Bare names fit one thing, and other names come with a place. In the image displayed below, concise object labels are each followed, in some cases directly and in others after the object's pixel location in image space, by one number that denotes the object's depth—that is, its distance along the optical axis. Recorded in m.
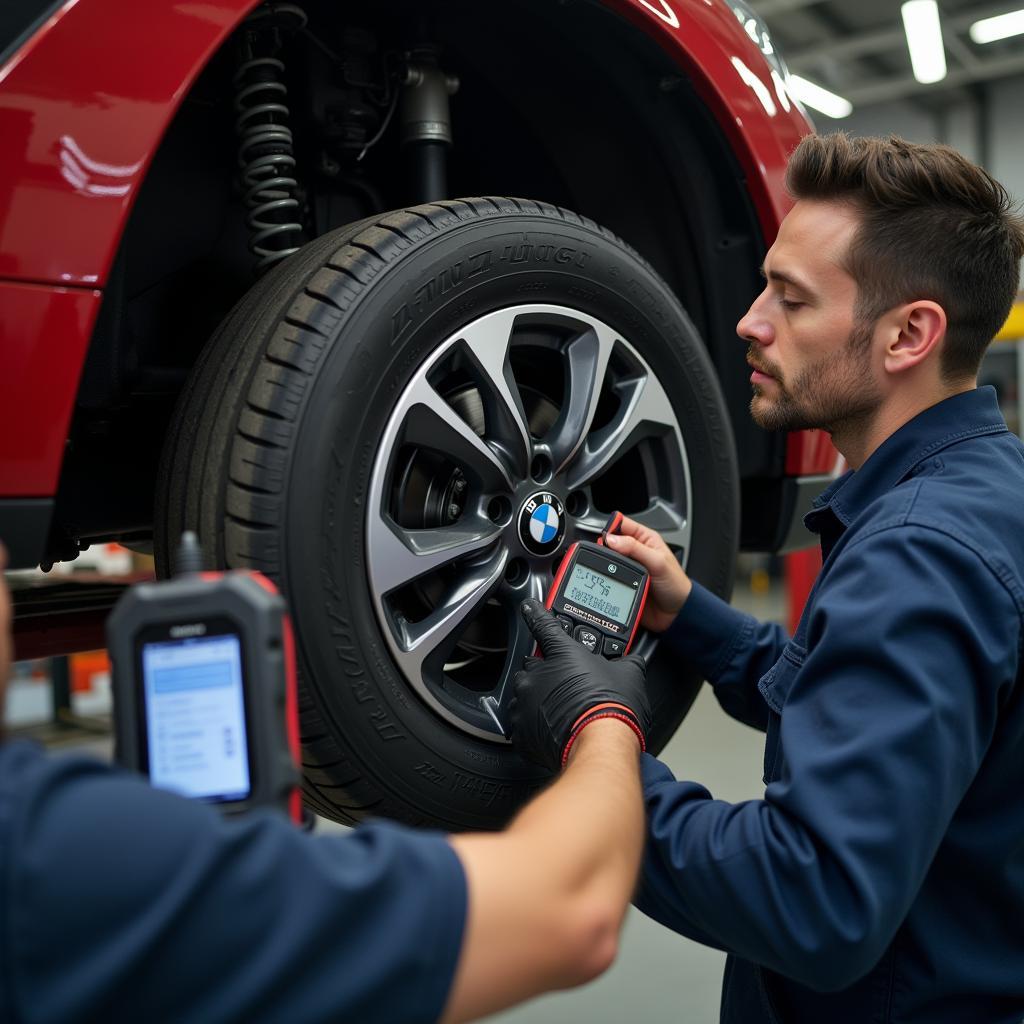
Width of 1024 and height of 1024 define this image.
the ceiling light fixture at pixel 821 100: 8.45
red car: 0.93
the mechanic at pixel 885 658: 0.85
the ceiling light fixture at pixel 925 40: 6.98
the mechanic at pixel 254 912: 0.52
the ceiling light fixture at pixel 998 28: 7.96
